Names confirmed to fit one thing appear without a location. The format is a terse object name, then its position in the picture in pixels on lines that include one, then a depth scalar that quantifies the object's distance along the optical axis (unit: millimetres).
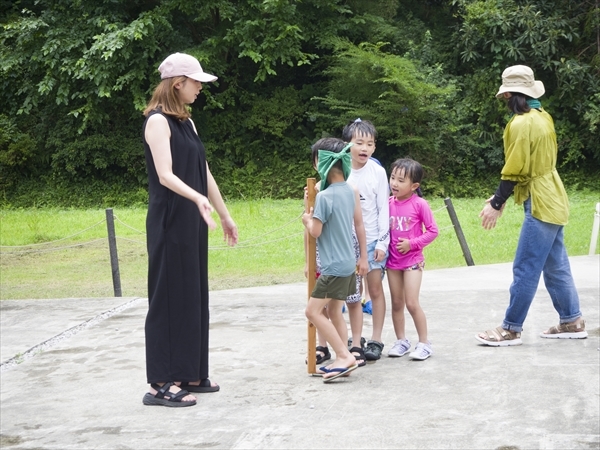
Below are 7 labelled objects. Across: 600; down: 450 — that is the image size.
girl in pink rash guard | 5855
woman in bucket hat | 6020
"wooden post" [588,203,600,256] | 11142
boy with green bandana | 5375
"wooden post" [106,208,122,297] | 9469
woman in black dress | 4891
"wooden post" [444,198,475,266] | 11195
